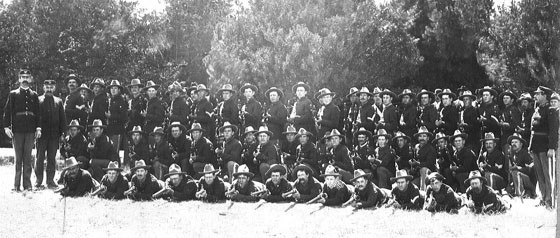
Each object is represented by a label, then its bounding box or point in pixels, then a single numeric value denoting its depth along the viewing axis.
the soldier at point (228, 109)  14.78
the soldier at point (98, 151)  14.09
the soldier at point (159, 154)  14.00
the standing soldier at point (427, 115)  14.35
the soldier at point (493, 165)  12.82
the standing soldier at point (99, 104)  14.85
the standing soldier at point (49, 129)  13.46
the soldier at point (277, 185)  12.27
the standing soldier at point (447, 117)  14.28
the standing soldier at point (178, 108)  14.95
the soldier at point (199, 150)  13.98
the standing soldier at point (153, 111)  14.98
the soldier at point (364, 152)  13.55
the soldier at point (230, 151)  13.89
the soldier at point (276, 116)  14.48
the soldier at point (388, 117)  14.19
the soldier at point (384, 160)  13.35
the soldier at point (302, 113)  14.45
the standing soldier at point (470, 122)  14.12
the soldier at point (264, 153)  13.67
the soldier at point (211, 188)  12.26
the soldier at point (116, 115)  14.94
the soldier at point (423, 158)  13.16
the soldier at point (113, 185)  12.46
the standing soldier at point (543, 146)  11.12
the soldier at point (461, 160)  12.91
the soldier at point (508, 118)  13.72
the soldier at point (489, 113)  13.98
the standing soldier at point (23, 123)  12.88
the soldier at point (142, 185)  12.44
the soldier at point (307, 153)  13.55
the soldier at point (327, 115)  14.38
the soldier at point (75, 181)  12.59
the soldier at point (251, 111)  14.77
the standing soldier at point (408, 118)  14.40
